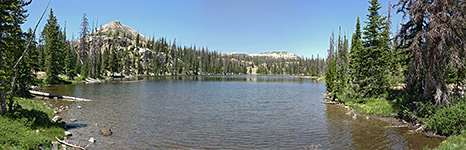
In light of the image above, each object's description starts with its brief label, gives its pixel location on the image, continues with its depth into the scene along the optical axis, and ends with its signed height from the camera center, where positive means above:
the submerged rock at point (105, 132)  16.22 -3.58
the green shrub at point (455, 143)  12.04 -3.34
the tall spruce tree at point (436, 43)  16.30 +2.25
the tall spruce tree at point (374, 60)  28.42 +1.97
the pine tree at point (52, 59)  55.09 +3.67
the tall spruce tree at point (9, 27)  13.70 +2.71
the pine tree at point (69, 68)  64.40 +2.04
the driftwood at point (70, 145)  12.81 -3.46
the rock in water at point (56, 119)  17.56 -2.98
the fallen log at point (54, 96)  31.78 -2.56
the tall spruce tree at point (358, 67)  31.05 +1.15
